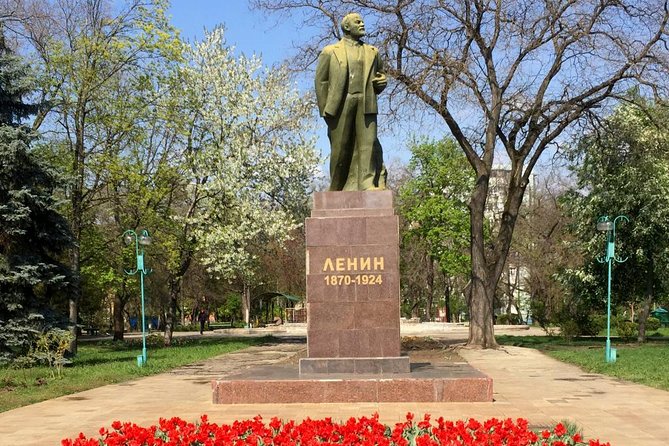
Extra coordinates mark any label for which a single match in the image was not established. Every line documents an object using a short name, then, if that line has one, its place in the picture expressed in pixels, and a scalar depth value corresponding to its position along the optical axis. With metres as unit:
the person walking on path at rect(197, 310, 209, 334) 39.53
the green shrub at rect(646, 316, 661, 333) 36.49
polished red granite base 8.95
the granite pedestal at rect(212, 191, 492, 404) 9.73
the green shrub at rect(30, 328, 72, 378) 15.18
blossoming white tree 25.61
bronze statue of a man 10.55
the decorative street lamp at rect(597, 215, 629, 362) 16.75
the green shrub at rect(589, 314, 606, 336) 28.36
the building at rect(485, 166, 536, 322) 43.09
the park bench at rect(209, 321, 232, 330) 50.09
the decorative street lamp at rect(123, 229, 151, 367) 17.53
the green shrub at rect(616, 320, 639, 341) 26.69
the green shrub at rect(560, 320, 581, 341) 25.80
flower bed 5.03
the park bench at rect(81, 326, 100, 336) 41.97
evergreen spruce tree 16.88
